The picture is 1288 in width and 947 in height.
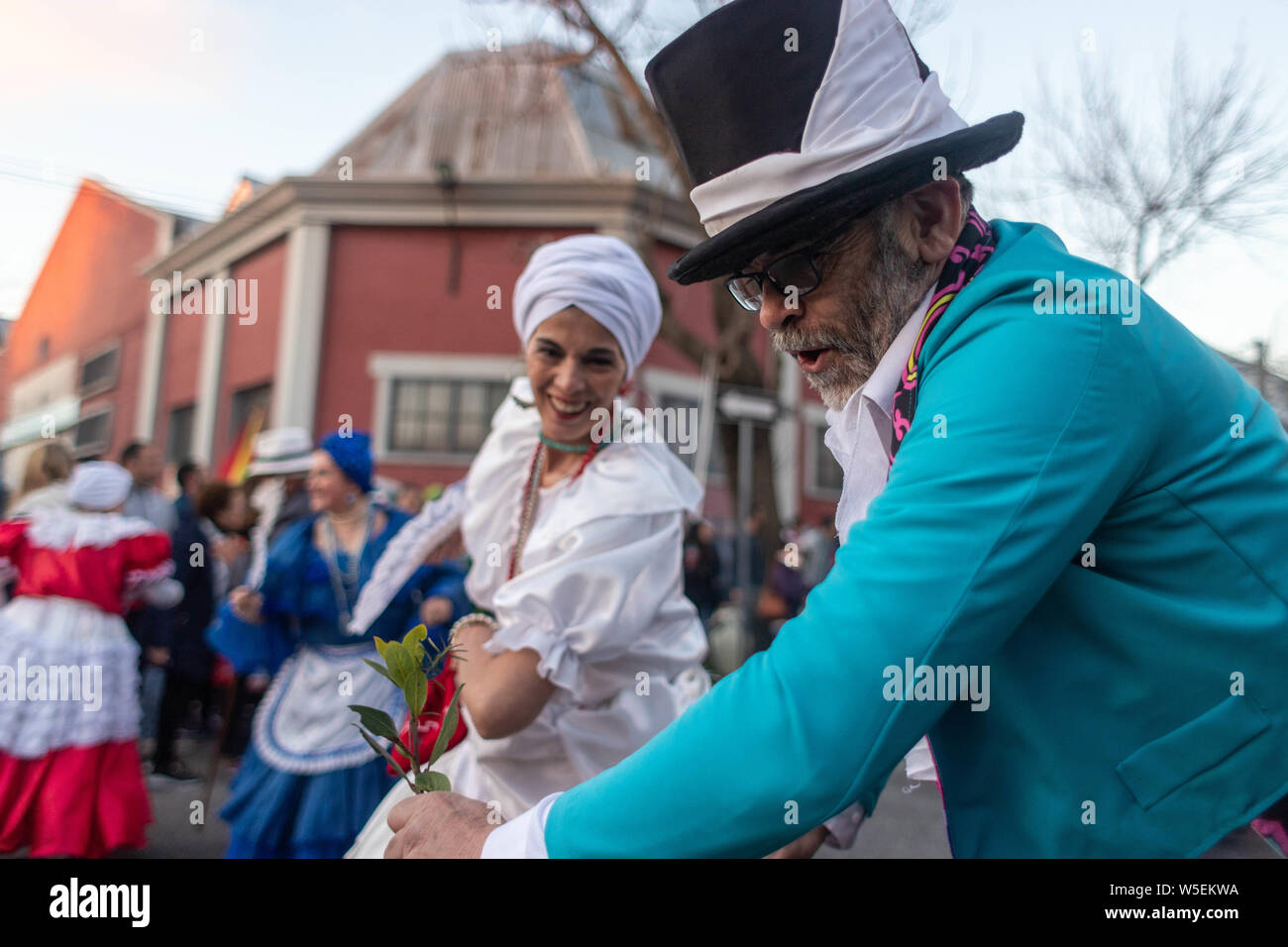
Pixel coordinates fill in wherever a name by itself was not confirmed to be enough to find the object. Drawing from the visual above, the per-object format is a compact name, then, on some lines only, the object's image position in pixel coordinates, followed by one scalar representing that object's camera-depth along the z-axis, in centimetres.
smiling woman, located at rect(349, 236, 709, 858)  180
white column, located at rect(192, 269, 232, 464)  1659
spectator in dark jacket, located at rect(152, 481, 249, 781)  656
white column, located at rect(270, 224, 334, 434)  1492
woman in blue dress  362
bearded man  79
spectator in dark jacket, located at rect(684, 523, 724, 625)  916
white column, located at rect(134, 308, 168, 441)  1836
